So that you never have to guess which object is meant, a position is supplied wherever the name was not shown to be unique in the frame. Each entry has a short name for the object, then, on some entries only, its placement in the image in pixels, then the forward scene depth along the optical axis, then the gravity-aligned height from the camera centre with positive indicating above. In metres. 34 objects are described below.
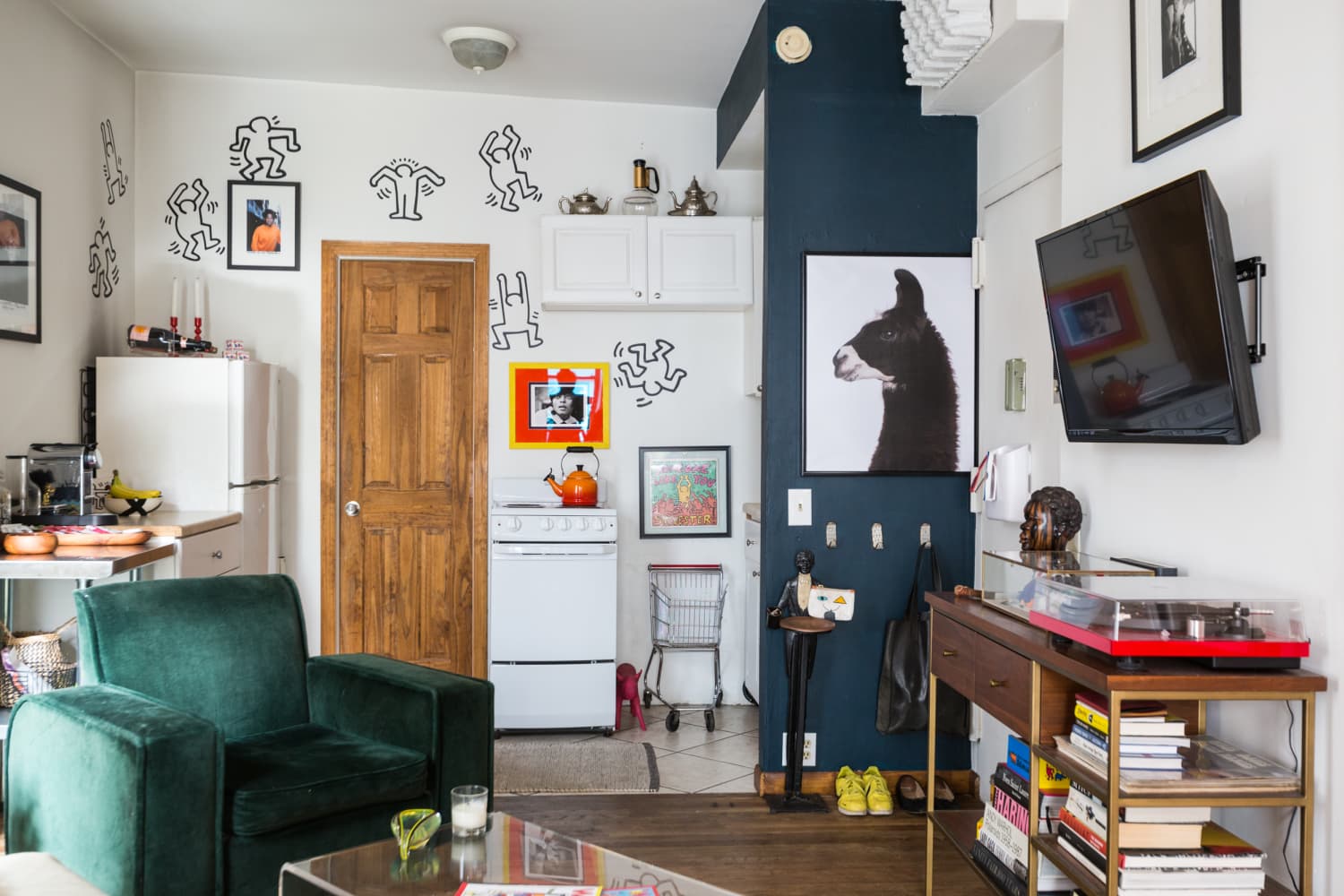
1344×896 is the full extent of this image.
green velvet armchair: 2.29 -0.77
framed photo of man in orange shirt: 4.95 +1.06
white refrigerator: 4.29 +0.07
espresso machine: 3.69 -0.13
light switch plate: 3.91 -0.23
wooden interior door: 5.08 -0.08
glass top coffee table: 1.99 -0.86
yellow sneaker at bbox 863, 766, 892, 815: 3.70 -1.26
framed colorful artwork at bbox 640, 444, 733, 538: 5.18 -0.24
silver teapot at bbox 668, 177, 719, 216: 4.93 +1.18
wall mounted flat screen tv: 2.06 +0.29
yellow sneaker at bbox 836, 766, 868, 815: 3.70 -1.26
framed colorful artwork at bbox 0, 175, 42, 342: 3.75 +0.68
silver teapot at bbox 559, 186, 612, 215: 4.88 +1.15
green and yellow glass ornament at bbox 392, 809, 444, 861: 2.13 -0.80
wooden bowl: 3.23 -0.32
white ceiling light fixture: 4.27 +1.69
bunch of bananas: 4.02 -0.20
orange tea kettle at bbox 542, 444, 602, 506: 4.80 -0.21
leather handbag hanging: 3.88 -0.89
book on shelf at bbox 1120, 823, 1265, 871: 1.95 -0.78
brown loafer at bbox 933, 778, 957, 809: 3.78 -1.29
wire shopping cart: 5.02 -0.79
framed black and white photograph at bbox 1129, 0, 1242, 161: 2.17 +0.86
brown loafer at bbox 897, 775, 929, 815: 3.76 -1.28
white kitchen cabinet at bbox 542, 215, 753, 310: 4.87 +0.89
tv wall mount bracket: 2.09 +0.31
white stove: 4.58 -0.77
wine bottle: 4.36 +0.44
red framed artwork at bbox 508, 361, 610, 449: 5.10 +0.20
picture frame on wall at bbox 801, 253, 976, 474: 3.92 +0.32
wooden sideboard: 1.90 -0.54
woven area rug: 3.98 -1.32
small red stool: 4.76 -1.12
